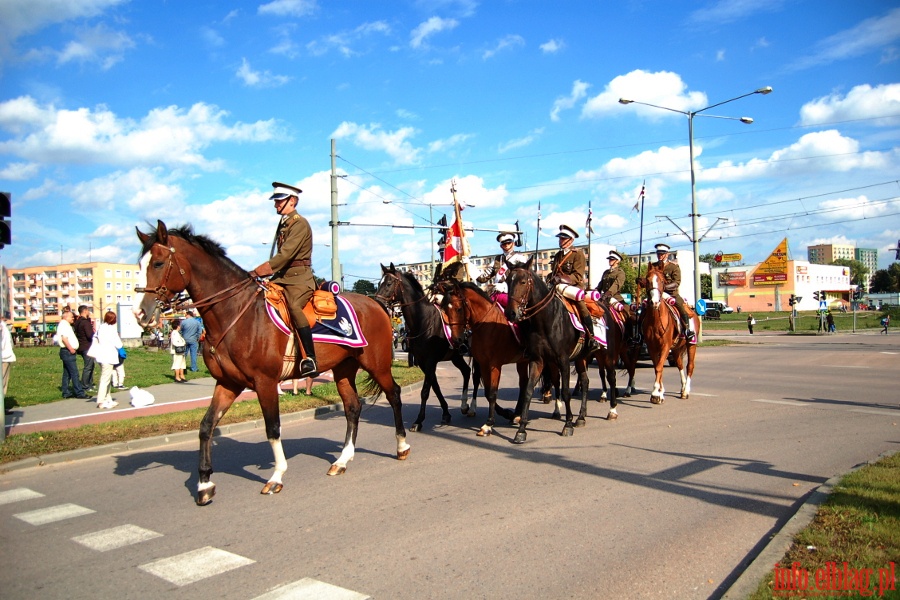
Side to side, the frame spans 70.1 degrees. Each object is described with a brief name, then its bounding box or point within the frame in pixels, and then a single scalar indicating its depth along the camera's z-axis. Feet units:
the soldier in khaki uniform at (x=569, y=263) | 37.42
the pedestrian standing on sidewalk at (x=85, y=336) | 56.95
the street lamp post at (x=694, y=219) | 92.64
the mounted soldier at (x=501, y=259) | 38.39
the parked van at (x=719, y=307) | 278.28
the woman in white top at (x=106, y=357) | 48.08
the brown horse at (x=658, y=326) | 42.37
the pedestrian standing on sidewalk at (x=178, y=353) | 65.41
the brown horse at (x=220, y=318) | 22.25
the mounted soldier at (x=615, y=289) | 41.81
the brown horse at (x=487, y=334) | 34.14
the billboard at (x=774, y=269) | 267.80
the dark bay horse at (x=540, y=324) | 31.37
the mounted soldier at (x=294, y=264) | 24.68
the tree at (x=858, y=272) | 485.97
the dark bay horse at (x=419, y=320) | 35.68
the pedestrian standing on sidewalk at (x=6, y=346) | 37.04
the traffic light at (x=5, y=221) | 33.55
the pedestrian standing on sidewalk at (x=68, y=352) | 49.90
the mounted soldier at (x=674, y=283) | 45.39
